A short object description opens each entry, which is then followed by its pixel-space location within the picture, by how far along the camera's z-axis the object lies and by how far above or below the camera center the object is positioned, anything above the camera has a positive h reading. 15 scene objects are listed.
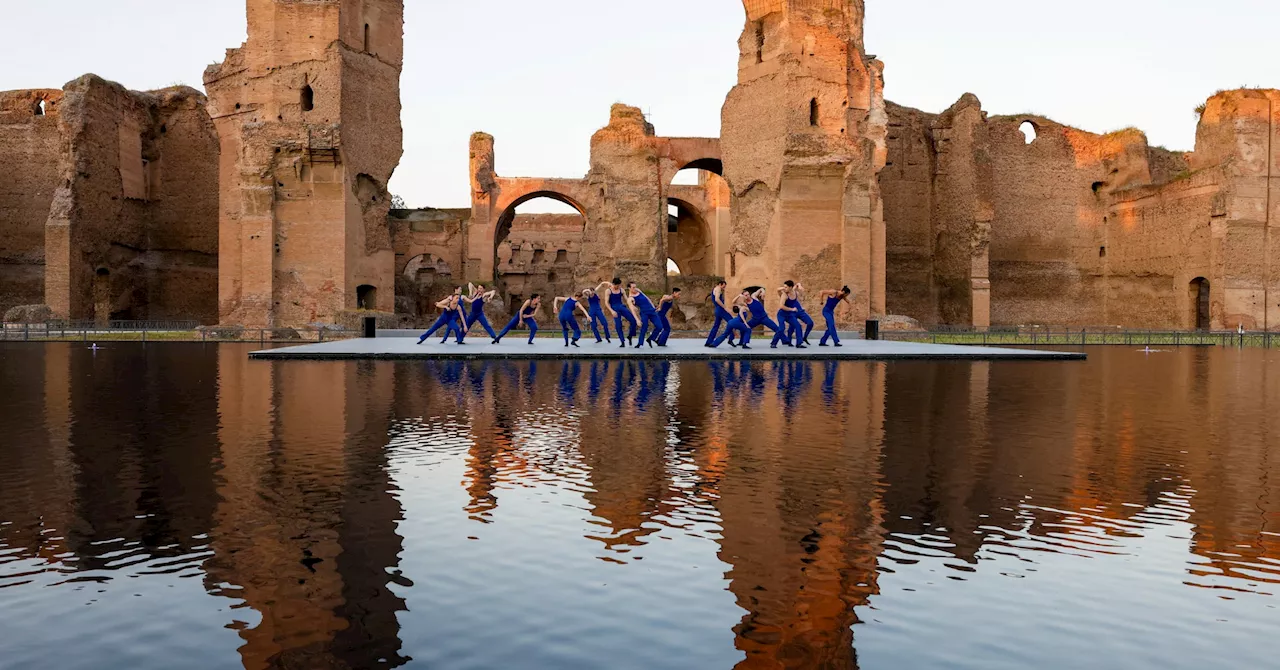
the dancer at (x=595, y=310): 18.44 +0.19
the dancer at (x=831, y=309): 18.27 +0.23
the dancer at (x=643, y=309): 18.36 +0.21
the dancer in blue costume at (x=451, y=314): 18.97 +0.10
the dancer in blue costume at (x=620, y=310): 18.94 +0.19
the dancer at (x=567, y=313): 18.70 +0.12
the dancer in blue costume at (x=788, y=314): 18.38 +0.13
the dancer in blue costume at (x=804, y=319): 18.81 +0.03
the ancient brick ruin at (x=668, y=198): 26.23 +3.84
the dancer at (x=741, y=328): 18.38 -0.14
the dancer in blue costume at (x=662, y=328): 19.06 -0.16
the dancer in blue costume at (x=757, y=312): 18.50 +0.16
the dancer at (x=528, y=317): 19.47 +0.05
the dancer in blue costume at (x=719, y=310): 18.55 +0.20
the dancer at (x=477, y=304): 18.95 +0.29
